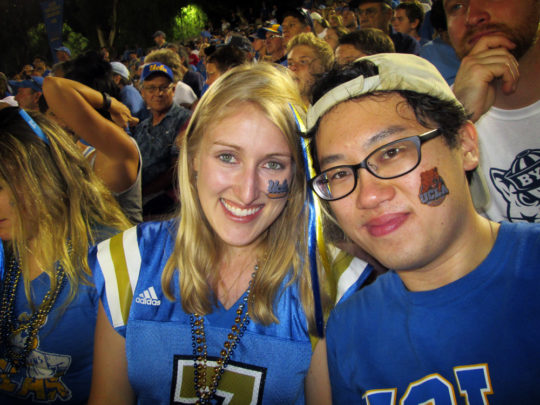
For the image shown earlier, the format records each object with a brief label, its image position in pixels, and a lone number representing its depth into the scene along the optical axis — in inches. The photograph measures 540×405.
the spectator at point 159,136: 141.3
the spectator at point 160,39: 467.4
